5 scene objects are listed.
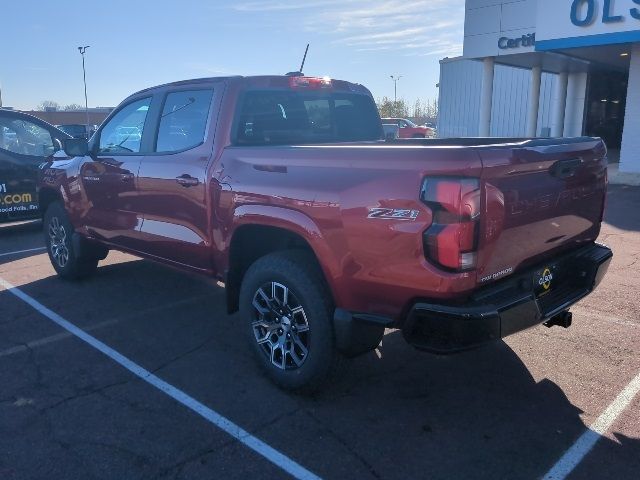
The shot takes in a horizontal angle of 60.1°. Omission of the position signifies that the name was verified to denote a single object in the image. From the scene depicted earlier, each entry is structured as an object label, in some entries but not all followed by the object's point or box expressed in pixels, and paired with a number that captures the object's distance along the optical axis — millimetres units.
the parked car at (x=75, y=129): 26000
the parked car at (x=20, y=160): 8680
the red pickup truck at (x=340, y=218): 2686
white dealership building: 14609
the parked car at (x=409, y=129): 28492
